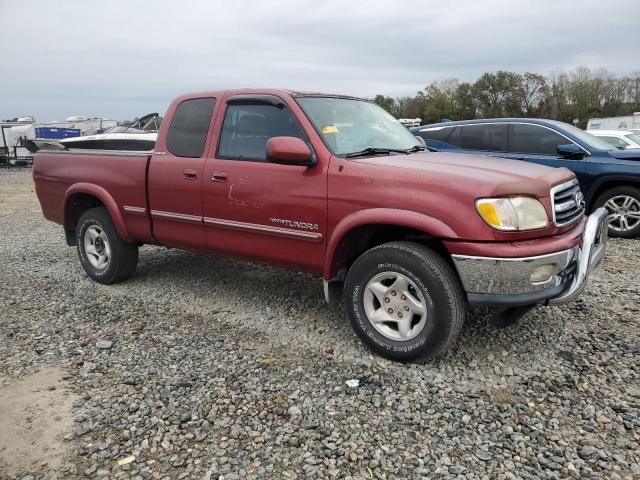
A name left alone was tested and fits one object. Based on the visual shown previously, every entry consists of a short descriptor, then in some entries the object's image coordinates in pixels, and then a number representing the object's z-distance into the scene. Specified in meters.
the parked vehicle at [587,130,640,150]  9.24
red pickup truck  3.11
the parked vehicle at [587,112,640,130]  30.30
